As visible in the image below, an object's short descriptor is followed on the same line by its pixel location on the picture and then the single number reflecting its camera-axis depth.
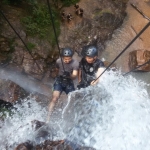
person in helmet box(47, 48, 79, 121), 5.03
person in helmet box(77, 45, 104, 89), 4.95
